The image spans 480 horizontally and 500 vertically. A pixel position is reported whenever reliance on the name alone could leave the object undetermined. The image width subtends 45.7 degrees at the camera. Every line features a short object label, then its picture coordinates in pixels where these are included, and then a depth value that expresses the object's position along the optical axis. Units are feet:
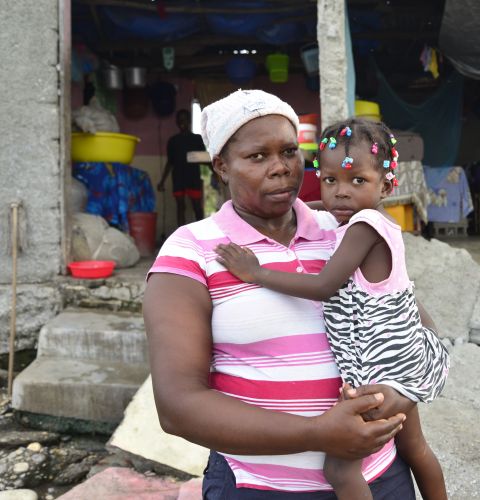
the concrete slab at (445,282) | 13.36
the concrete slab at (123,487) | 9.23
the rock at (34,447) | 12.91
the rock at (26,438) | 13.20
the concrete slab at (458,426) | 8.15
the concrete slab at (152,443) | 10.53
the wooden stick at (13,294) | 15.80
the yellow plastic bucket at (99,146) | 20.66
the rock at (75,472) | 11.73
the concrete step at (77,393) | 13.37
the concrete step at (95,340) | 14.74
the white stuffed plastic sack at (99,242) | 18.62
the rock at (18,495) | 10.49
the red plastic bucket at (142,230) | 23.61
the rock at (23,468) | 11.66
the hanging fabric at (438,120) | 26.05
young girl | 4.10
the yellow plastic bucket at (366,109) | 18.14
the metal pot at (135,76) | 27.99
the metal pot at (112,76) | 27.55
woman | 3.55
